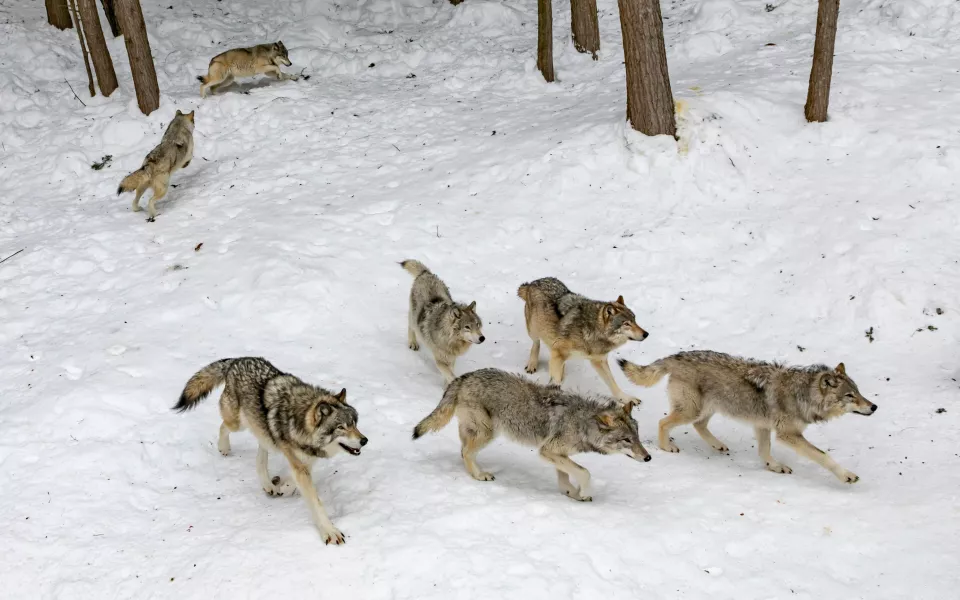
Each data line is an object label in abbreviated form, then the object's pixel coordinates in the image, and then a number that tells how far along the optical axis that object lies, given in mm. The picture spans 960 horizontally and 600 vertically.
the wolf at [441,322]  9766
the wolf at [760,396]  7988
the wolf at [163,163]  13477
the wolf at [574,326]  9469
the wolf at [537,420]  7594
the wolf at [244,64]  17058
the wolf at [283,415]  7031
